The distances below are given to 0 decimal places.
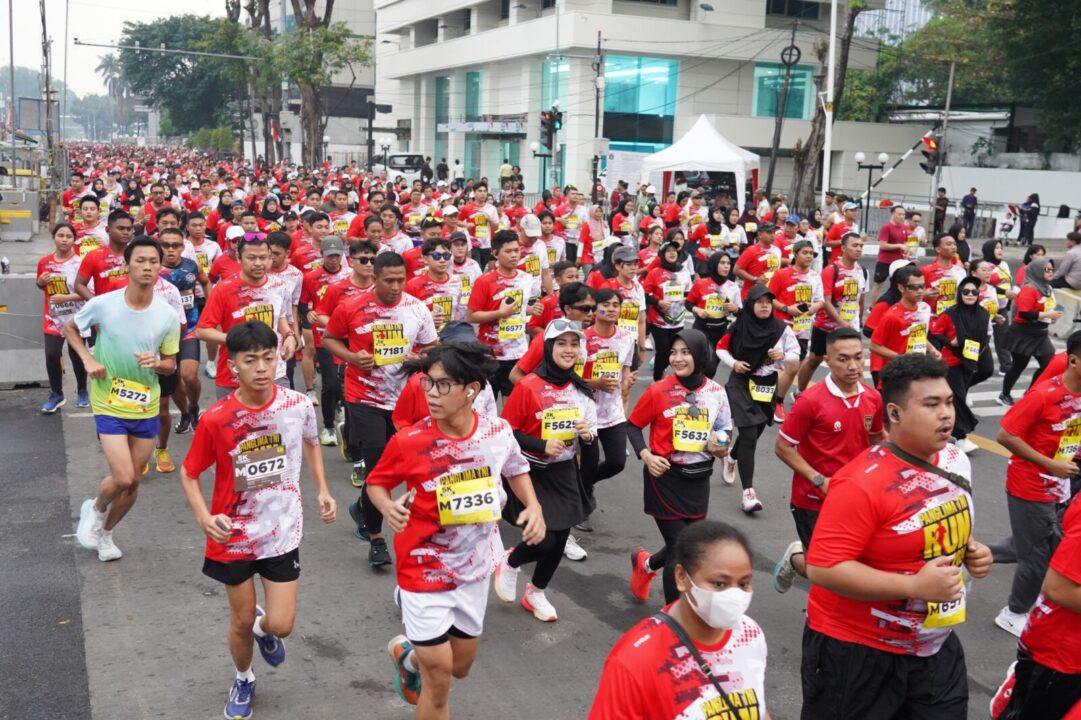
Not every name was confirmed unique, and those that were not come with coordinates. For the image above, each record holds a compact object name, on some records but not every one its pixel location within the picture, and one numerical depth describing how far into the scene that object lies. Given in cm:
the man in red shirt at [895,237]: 1761
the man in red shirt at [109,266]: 969
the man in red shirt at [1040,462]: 595
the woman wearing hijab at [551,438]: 659
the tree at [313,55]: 4662
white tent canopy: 3158
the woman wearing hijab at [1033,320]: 1213
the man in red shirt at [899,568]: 379
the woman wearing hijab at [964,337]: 1018
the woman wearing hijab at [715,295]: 1169
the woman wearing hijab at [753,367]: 892
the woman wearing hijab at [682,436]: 646
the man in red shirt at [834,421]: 609
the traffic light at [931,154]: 2930
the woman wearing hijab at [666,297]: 1209
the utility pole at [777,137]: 3775
